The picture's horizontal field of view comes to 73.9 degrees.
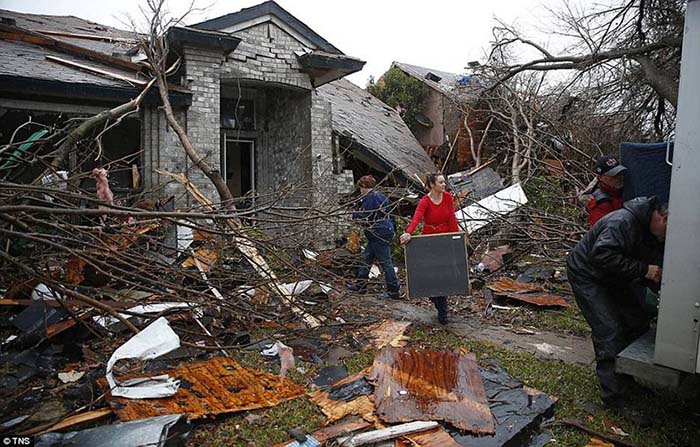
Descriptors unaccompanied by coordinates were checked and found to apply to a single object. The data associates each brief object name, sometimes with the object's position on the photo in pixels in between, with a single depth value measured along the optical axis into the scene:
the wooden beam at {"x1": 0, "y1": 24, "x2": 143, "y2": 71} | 9.98
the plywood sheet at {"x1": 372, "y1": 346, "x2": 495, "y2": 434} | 3.48
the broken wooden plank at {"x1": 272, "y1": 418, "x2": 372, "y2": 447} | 3.26
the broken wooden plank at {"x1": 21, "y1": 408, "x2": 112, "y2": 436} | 3.10
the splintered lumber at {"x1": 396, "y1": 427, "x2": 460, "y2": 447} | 3.13
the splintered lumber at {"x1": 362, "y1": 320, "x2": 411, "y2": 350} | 5.29
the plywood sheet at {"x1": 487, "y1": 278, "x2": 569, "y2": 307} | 6.98
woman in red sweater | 6.11
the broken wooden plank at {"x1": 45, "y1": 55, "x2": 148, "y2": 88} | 8.96
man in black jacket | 3.49
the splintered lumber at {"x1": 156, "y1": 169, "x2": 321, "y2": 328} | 4.38
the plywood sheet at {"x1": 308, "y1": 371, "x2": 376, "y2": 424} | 3.62
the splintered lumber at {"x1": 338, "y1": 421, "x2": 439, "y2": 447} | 3.15
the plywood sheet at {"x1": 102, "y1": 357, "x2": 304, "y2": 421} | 3.56
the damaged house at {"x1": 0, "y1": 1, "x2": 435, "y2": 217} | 8.75
